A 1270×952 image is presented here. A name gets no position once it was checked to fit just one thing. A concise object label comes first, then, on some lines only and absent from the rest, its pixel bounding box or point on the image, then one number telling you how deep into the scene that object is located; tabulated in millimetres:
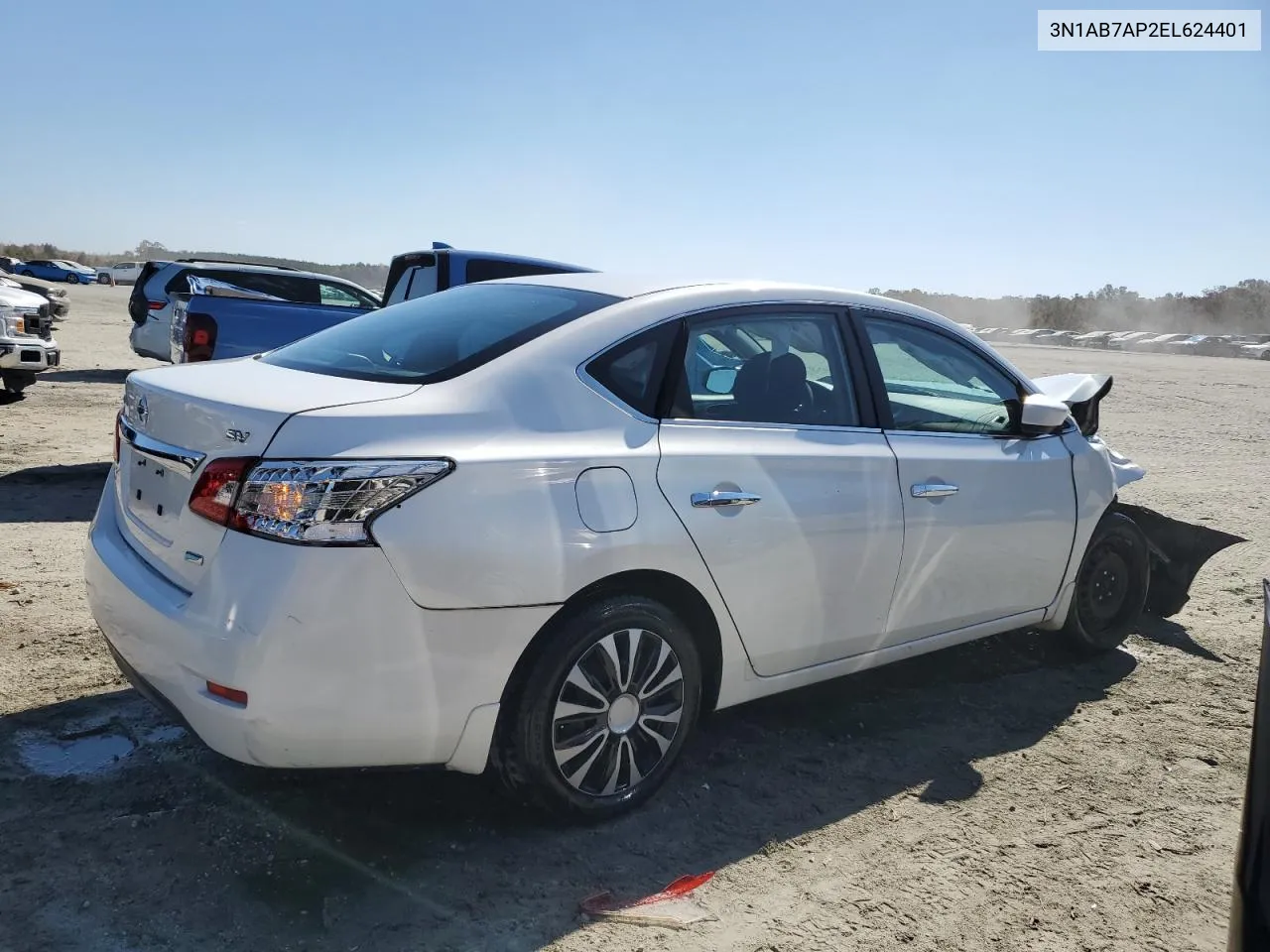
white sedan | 2619
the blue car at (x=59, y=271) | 60500
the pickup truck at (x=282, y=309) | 7642
